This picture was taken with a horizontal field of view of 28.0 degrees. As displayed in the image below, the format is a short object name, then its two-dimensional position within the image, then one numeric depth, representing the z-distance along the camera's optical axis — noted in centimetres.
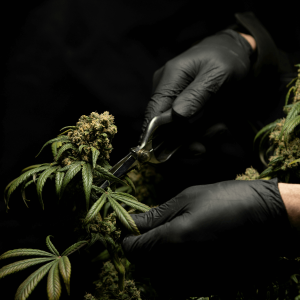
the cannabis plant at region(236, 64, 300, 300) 80
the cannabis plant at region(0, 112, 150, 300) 73
